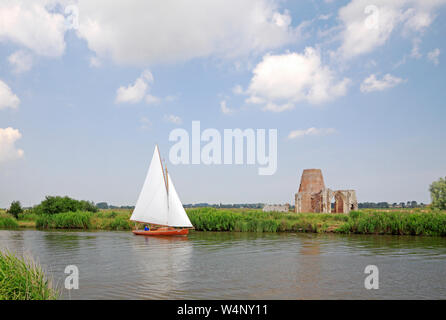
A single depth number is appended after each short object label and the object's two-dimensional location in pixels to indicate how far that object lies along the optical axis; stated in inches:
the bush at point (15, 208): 2038.6
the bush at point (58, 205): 1843.0
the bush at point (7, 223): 1708.9
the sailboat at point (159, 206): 1296.8
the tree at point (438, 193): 1971.0
